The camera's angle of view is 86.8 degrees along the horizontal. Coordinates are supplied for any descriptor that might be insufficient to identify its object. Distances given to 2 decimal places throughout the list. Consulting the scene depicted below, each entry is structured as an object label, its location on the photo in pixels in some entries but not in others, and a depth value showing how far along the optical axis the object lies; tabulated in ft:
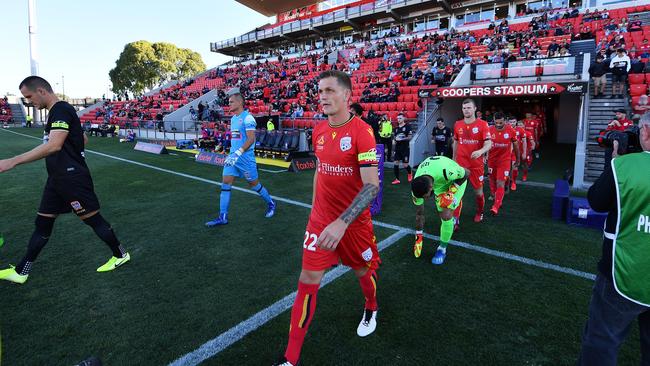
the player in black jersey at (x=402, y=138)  35.68
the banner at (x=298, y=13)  175.95
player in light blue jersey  19.48
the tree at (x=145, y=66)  194.08
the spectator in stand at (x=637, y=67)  41.83
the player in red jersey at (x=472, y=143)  19.16
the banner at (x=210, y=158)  42.50
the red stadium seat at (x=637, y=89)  37.51
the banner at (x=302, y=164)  38.32
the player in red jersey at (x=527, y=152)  32.47
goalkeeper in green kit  13.97
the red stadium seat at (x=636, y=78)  39.70
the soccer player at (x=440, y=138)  37.40
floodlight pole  97.50
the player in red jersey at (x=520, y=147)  28.86
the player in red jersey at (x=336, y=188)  7.98
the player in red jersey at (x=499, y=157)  22.06
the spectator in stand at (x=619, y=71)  39.83
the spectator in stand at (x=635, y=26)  63.35
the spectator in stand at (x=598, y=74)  39.63
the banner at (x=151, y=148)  53.62
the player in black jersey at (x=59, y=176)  11.96
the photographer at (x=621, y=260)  5.45
